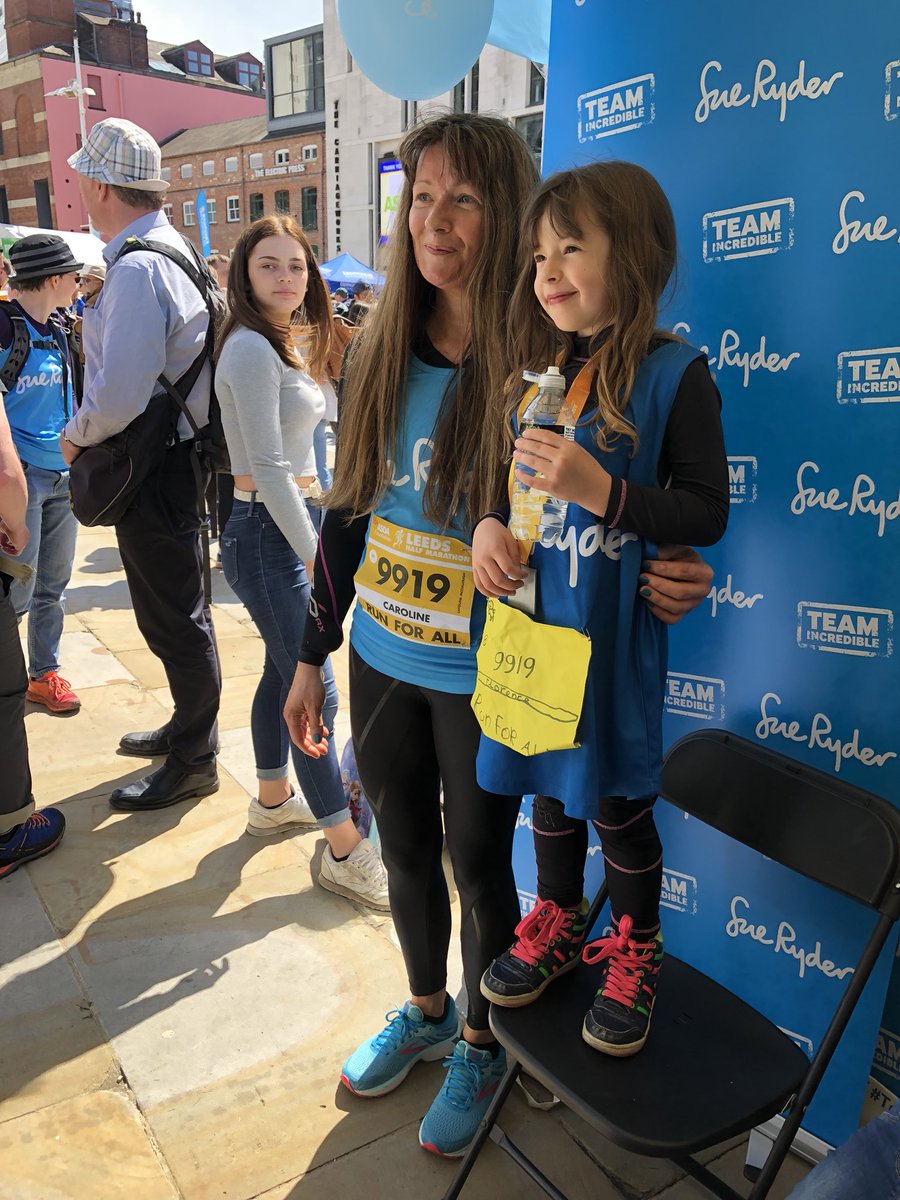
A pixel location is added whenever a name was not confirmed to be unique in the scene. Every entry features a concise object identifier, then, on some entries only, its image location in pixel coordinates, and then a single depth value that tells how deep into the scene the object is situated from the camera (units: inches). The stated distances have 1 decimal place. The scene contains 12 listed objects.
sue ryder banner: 62.5
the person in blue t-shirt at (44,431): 160.2
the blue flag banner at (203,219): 405.1
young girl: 53.6
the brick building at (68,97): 1715.1
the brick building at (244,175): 1421.0
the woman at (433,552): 63.6
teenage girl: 104.0
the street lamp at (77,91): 1309.1
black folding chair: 54.1
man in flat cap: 110.0
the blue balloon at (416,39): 87.9
